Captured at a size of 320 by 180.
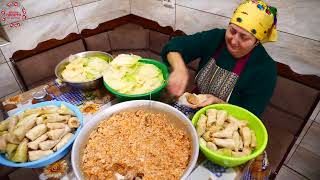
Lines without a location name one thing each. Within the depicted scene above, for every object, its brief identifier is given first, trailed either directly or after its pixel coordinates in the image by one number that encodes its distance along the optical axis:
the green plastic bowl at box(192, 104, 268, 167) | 0.93
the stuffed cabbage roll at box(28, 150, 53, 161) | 0.98
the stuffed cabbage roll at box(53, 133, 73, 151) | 1.02
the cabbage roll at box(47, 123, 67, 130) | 1.09
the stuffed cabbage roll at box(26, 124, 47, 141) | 1.03
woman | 1.30
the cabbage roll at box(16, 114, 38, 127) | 1.09
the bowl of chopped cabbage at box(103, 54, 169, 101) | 1.28
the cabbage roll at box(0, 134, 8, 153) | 0.99
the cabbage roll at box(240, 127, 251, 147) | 1.01
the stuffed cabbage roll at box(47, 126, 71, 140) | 1.05
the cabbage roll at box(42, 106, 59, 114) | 1.19
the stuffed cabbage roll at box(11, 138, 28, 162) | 0.97
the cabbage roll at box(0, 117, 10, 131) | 1.11
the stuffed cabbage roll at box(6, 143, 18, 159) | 0.99
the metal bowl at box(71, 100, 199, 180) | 0.90
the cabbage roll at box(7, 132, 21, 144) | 1.01
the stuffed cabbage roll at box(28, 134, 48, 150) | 1.01
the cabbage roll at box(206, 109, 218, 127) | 1.08
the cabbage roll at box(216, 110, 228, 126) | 1.10
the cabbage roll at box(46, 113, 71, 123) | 1.12
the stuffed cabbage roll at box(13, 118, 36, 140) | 1.03
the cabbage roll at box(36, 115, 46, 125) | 1.11
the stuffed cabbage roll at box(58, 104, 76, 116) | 1.19
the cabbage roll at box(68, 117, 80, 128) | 1.11
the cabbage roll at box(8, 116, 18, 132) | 1.08
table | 1.36
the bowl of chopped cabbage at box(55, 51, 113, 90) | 1.43
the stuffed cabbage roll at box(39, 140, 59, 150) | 1.01
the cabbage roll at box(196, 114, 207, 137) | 1.05
